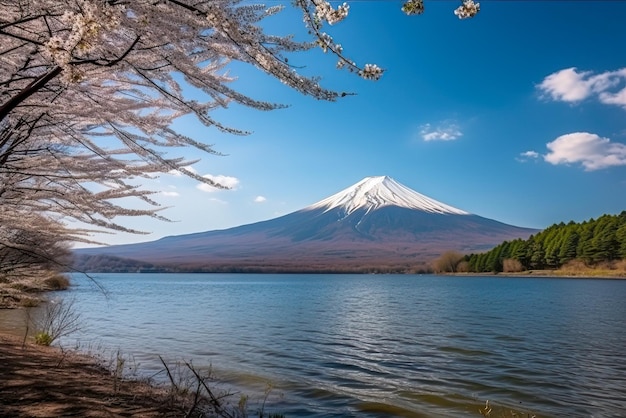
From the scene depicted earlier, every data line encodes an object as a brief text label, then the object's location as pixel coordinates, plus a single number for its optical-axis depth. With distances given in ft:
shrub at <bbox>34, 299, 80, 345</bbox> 38.58
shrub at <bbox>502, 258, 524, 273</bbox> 298.52
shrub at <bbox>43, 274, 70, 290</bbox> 124.04
